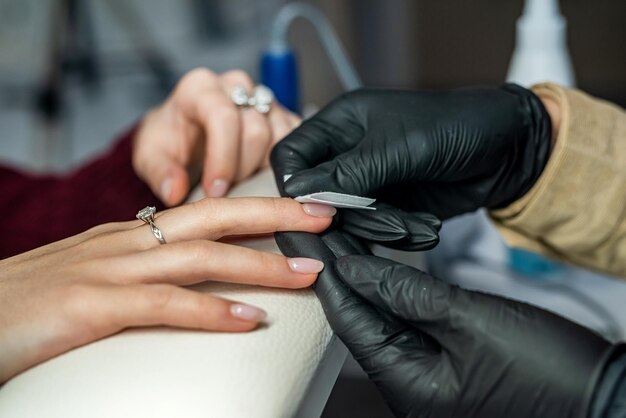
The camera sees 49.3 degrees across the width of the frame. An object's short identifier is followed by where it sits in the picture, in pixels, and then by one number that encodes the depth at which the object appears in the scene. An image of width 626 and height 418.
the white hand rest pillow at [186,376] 0.39
